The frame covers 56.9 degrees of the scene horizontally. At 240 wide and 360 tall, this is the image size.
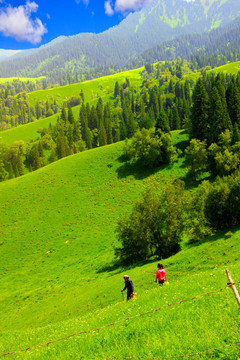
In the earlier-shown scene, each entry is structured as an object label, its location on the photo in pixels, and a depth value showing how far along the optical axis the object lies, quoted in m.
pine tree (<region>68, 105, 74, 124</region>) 173.88
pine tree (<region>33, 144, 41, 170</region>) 129.40
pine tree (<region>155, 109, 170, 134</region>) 78.19
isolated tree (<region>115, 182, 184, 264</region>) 36.88
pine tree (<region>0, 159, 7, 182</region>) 119.60
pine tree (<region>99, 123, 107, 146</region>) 132.25
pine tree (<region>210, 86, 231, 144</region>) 68.12
